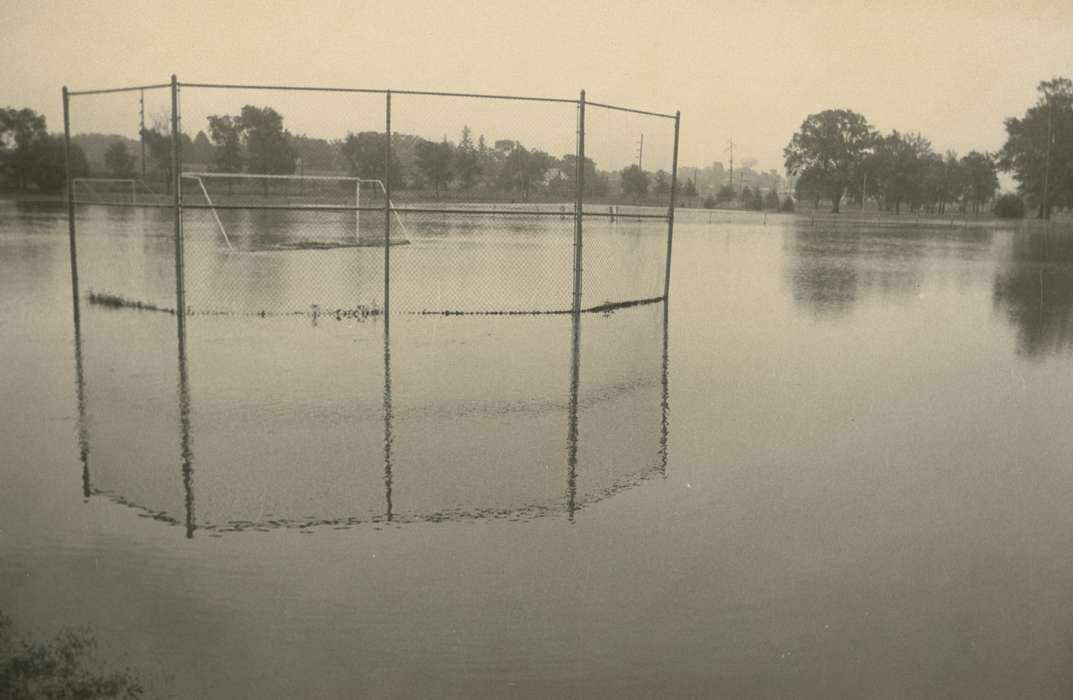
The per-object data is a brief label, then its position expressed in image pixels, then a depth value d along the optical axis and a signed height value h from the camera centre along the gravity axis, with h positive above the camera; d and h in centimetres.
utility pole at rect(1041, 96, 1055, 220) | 6769 +581
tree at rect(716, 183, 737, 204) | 10100 +261
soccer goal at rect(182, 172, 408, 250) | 2901 +74
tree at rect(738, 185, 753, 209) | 10156 +224
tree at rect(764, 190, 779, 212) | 10156 +210
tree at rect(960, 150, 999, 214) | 11544 +565
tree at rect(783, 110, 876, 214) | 11106 +822
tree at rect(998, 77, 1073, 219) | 7050 +563
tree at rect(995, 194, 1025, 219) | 7894 +137
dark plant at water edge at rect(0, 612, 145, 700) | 354 -164
